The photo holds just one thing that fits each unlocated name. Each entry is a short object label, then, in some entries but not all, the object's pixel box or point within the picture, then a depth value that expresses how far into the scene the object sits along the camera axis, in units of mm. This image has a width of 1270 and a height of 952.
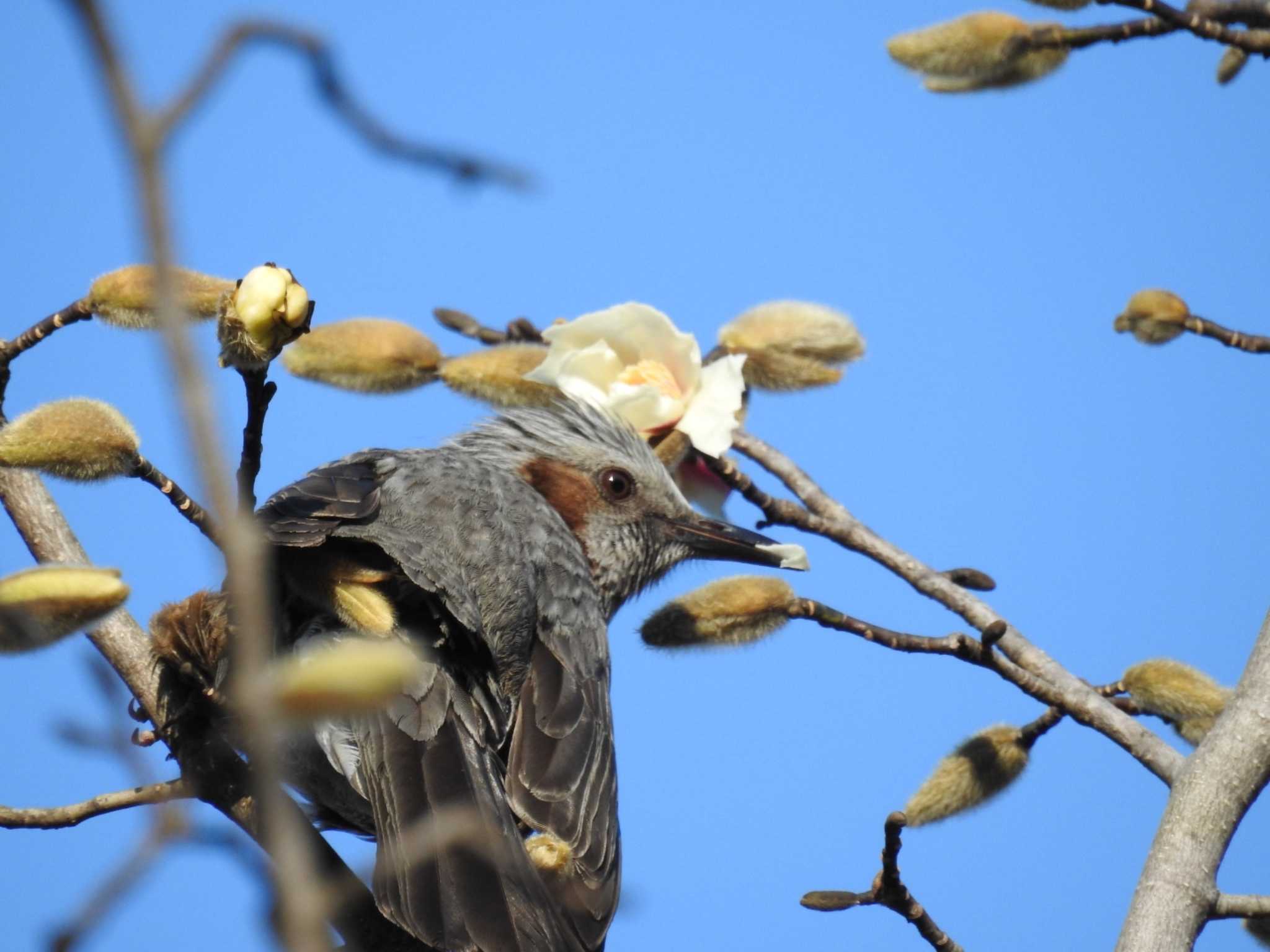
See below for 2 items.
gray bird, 5687
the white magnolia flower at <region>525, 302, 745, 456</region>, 8008
